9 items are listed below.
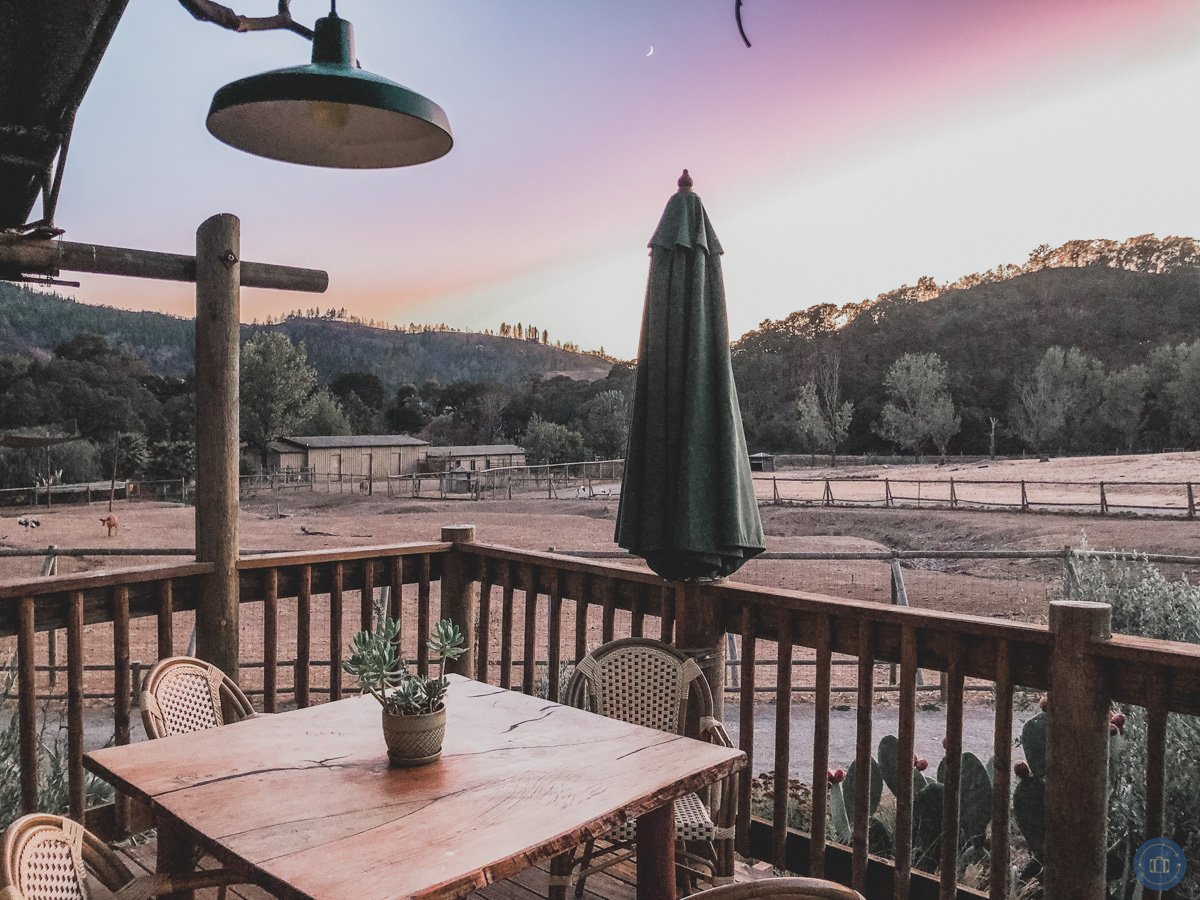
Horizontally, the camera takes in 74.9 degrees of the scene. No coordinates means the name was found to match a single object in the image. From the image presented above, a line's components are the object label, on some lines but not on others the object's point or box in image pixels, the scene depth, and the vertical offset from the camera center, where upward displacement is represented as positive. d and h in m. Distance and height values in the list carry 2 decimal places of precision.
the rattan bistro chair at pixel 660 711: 2.03 -0.79
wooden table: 1.18 -0.65
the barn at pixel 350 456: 35.62 -0.79
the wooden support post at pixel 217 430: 2.85 +0.03
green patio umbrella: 2.31 +0.04
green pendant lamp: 1.50 +0.71
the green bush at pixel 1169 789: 2.58 -1.25
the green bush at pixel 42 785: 2.77 -1.34
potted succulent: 1.53 -0.52
